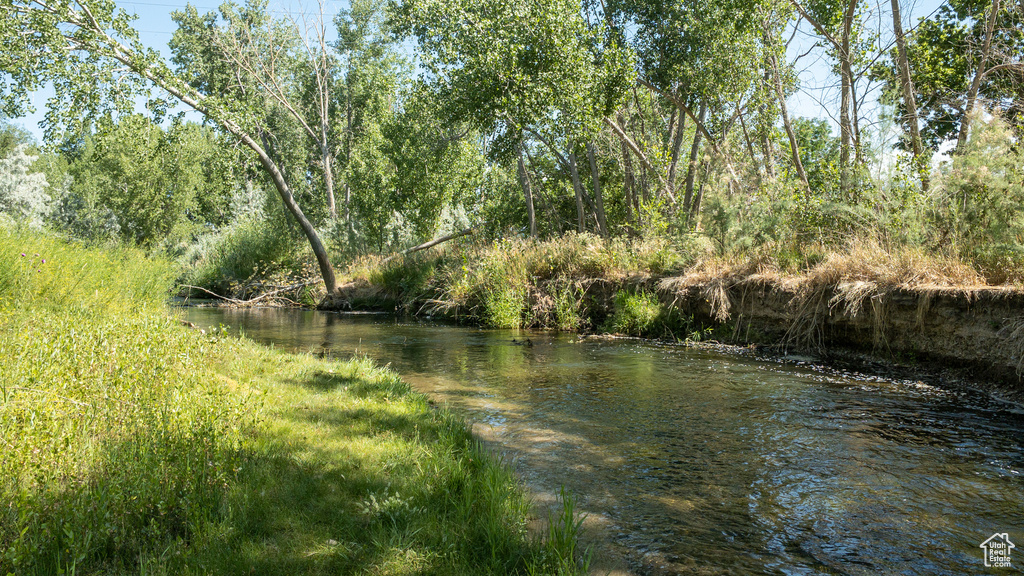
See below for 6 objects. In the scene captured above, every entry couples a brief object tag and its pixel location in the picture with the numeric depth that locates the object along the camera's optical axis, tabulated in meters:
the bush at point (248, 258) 26.92
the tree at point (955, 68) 10.01
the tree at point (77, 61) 13.88
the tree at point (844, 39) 12.05
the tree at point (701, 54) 13.57
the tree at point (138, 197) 28.44
